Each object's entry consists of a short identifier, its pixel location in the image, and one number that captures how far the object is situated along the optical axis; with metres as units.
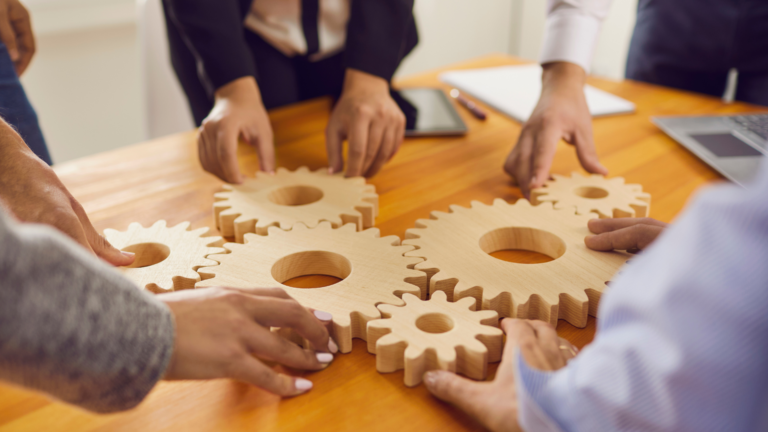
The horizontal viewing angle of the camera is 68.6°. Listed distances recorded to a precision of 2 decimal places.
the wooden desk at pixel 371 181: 0.70
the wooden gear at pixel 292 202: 1.16
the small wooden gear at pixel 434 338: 0.76
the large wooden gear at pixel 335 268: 0.86
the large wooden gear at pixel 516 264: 0.89
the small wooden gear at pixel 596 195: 1.19
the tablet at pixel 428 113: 1.67
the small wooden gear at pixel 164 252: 0.95
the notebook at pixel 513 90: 1.81
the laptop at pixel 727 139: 1.37
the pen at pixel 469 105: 1.79
